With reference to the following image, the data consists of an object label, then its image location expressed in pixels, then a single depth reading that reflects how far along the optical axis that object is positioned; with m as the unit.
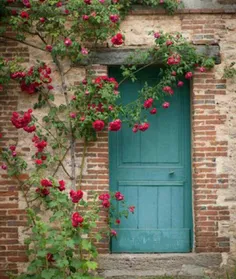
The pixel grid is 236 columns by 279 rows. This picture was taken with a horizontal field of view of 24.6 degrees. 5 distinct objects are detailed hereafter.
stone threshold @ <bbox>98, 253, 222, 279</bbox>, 6.63
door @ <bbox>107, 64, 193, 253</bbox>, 6.77
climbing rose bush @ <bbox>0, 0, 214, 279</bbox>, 6.42
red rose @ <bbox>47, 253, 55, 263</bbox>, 5.99
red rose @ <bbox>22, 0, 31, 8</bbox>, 6.43
